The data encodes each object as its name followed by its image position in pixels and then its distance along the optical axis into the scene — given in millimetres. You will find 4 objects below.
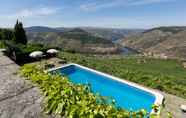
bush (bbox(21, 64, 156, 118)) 1959
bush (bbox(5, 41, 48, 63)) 9441
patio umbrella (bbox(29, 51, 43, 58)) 9064
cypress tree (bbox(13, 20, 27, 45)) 13888
